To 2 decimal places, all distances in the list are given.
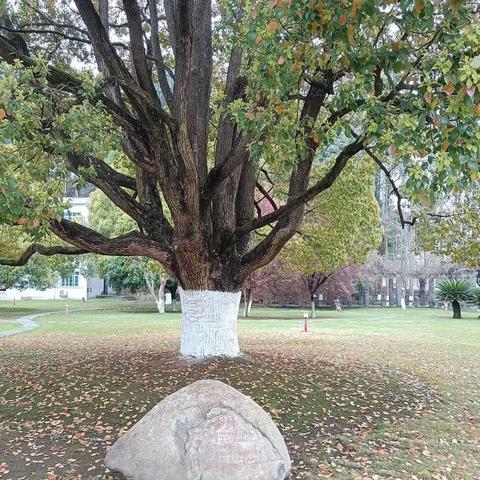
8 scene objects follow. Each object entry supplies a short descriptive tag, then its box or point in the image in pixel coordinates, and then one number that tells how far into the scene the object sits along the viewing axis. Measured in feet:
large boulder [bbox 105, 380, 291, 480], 14.06
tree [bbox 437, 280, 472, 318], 90.43
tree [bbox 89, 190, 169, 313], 97.56
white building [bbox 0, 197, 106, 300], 158.61
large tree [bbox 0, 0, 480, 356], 16.35
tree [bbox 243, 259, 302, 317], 92.46
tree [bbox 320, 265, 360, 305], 110.93
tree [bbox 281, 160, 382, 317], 46.47
